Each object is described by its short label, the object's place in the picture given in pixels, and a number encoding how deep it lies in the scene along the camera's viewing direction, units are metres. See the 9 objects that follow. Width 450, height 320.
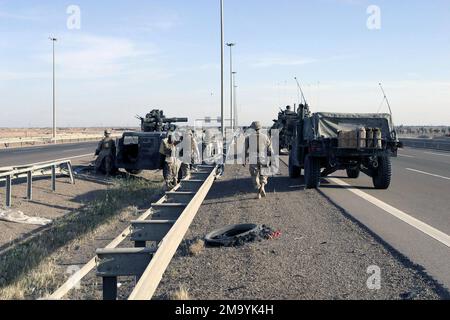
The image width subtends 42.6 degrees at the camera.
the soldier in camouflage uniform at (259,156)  13.62
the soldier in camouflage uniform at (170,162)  14.91
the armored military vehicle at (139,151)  18.59
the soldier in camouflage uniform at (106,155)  19.80
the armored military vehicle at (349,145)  14.96
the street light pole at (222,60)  29.52
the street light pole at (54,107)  54.14
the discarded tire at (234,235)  8.28
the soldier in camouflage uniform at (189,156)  16.34
